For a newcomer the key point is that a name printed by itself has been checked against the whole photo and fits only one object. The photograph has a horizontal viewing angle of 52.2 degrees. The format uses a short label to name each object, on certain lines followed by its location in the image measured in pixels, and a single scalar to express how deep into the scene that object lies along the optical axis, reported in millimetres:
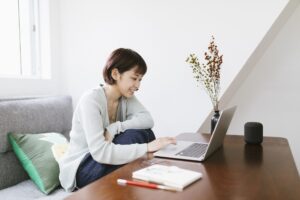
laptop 1170
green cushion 1540
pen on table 821
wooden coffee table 781
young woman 1281
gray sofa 1504
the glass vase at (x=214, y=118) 1622
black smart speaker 1465
